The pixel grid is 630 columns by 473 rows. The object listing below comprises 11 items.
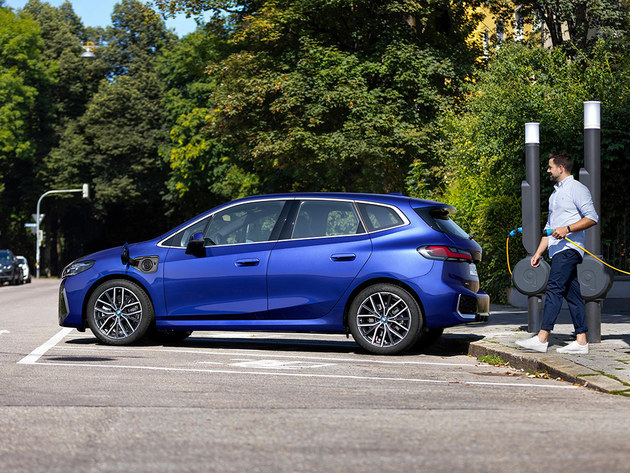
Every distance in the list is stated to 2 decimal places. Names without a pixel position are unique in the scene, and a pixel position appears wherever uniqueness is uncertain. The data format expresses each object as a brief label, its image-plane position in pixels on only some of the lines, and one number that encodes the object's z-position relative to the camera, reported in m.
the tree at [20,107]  55.09
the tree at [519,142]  17.05
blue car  10.09
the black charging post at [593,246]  9.95
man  9.41
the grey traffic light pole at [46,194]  53.30
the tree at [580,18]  26.66
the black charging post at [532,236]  10.70
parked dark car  42.66
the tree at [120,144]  57.34
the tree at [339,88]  27.61
